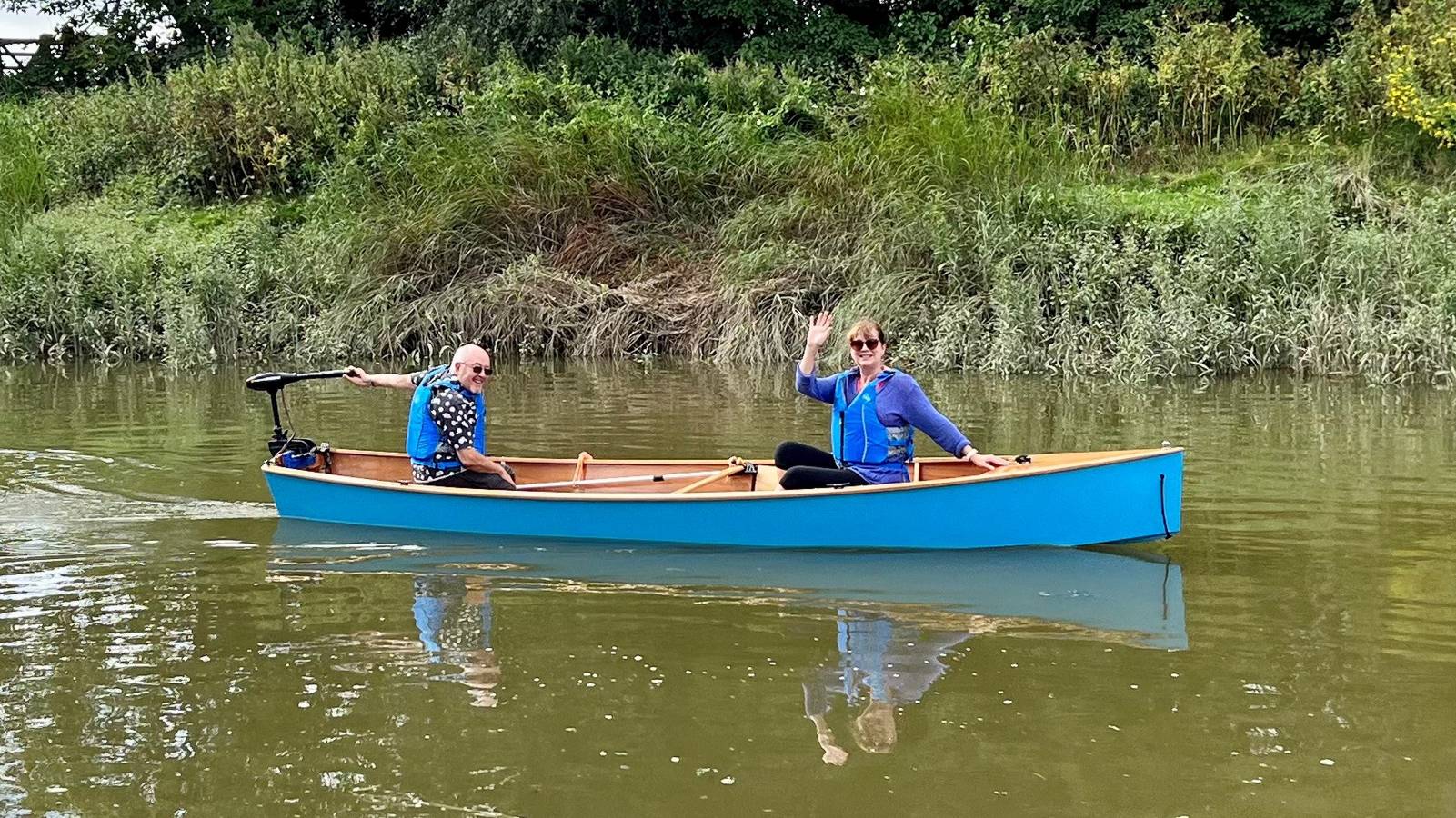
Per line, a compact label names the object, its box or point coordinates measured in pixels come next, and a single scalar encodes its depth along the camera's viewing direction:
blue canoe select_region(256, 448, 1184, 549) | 7.34
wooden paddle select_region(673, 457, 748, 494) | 8.48
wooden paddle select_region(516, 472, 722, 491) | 8.73
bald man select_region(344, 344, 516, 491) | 8.27
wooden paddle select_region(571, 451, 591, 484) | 9.05
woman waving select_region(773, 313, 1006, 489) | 7.57
